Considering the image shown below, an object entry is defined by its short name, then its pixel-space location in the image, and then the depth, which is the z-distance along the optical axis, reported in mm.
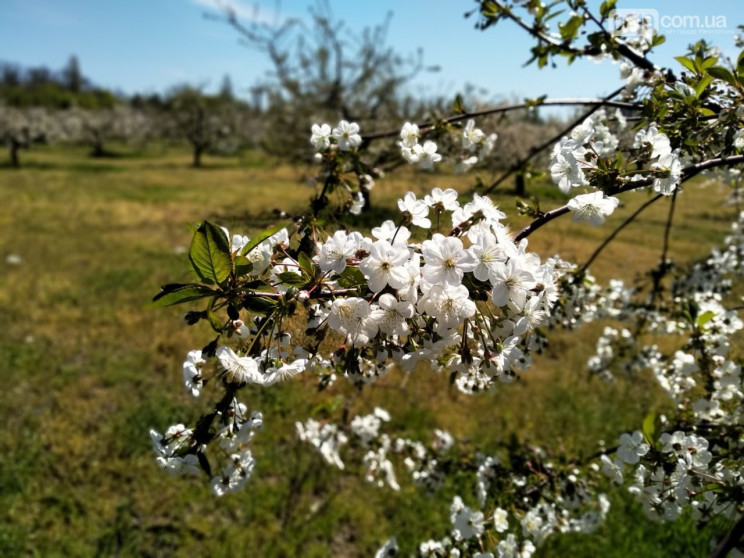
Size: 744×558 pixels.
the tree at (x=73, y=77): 107294
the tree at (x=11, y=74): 105619
